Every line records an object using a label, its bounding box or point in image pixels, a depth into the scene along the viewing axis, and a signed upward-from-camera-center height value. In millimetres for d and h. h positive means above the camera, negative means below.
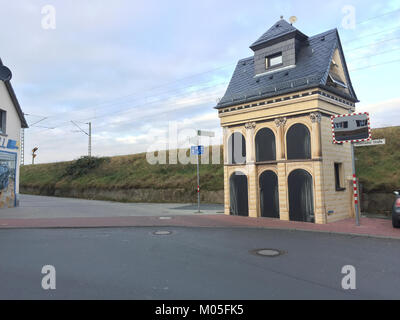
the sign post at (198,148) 15334 +1792
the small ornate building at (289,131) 12070 +2208
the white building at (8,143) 18984 +2861
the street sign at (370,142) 10493 +1302
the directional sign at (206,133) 14969 +2482
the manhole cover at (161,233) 10026 -1858
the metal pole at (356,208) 10984 -1201
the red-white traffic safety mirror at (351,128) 11031 +1995
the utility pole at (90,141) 36250 +5398
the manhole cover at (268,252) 7095 -1899
